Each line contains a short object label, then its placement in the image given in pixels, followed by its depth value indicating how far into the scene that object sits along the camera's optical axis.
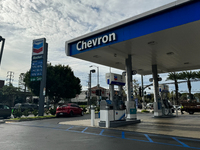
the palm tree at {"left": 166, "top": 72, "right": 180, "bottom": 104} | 37.32
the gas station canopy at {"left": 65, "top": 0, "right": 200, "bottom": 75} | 8.90
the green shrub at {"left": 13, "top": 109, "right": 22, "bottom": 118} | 16.98
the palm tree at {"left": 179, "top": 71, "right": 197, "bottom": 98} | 35.91
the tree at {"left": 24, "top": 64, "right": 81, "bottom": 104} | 29.95
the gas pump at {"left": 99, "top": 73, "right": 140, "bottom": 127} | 10.83
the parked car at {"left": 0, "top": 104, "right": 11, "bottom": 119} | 17.59
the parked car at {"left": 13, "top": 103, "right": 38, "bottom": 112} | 29.15
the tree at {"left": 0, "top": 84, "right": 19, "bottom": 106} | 52.78
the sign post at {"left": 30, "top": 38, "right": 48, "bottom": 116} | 18.66
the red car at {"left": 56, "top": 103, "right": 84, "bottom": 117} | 18.98
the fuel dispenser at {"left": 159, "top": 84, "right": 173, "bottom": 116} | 17.92
